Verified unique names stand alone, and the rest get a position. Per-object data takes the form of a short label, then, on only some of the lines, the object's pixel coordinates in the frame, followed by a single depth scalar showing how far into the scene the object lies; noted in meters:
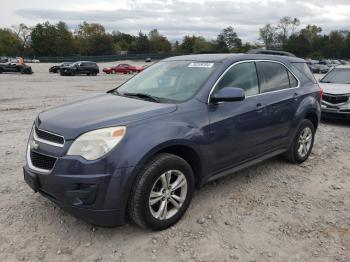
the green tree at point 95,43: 93.44
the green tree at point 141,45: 96.75
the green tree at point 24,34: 110.29
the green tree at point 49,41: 94.88
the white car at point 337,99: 9.47
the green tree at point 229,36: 92.84
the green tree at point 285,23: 107.44
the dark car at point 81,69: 37.03
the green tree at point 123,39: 109.79
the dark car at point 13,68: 36.22
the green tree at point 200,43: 94.35
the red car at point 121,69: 44.46
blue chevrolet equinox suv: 3.43
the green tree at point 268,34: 106.19
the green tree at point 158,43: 101.95
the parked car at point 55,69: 41.70
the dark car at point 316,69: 51.49
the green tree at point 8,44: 103.56
